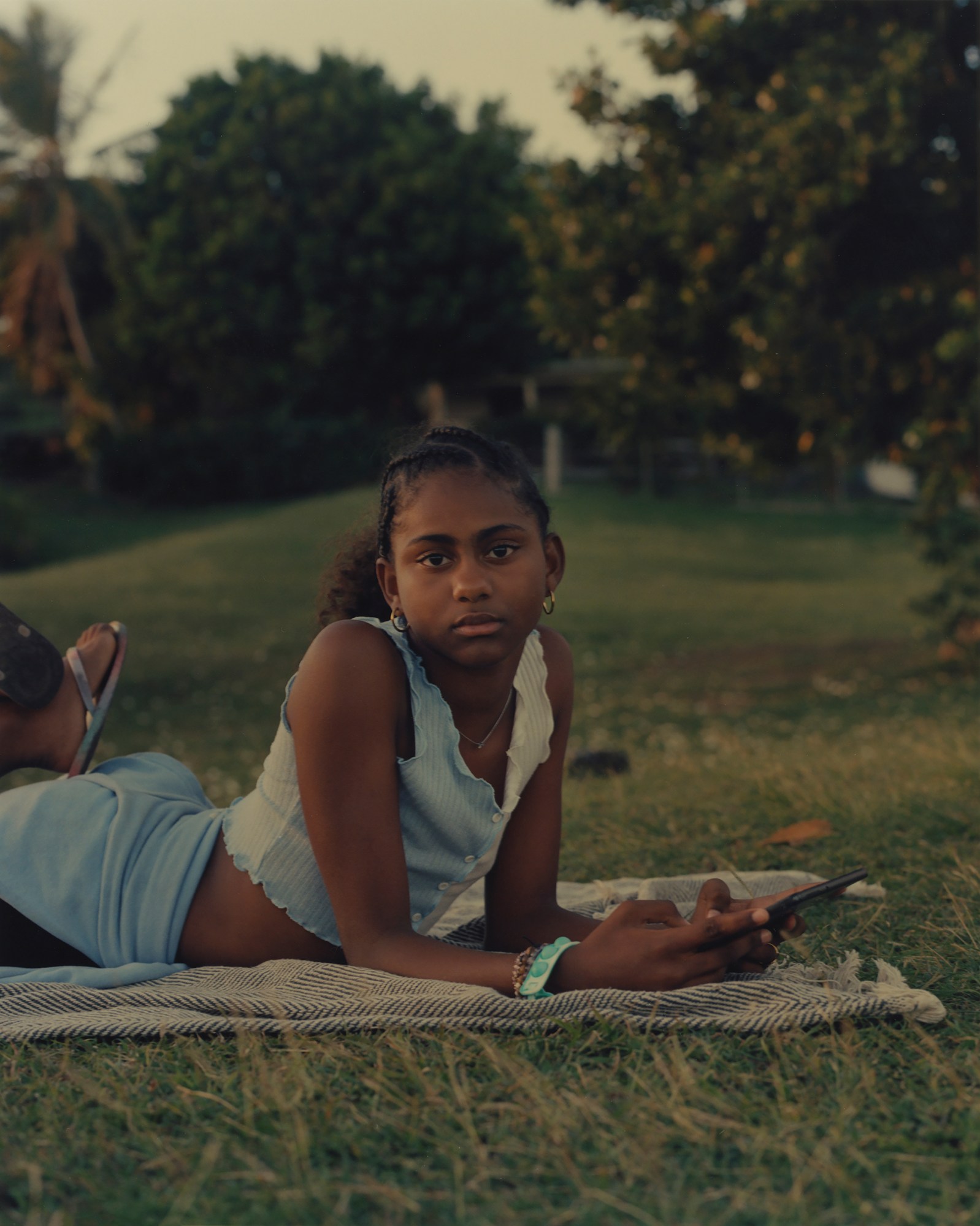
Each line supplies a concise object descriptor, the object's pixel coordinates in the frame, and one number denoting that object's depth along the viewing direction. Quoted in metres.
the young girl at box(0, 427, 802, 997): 2.38
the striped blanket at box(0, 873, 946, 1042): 2.20
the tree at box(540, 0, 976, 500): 8.45
